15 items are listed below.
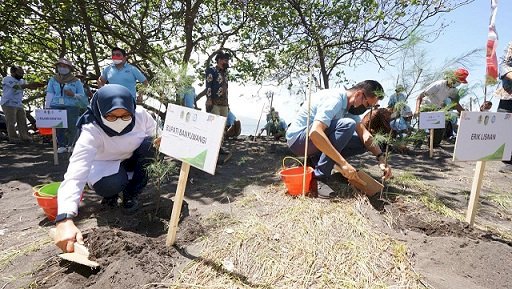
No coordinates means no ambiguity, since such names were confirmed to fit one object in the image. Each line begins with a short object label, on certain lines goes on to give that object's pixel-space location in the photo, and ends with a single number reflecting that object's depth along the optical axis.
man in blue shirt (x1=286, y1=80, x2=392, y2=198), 2.72
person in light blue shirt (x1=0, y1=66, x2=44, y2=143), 6.28
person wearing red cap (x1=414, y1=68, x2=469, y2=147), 3.00
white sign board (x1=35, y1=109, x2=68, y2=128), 4.25
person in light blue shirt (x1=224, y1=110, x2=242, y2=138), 8.38
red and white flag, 2.84
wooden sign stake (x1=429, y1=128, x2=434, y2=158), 5.60
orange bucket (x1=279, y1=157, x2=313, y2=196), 2.88
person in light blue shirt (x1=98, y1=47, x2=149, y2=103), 4.47
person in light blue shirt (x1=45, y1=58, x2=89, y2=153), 5.07
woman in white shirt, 1.87
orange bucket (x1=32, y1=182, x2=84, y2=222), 2.45
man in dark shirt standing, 5.35
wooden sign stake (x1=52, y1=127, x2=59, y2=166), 4.40
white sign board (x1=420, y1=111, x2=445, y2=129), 5.25
